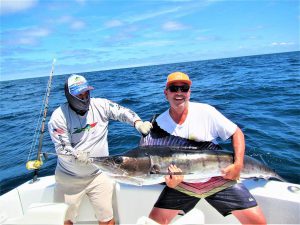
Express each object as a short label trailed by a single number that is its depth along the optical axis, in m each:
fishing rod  3.34
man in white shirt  2.50
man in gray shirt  2.94
